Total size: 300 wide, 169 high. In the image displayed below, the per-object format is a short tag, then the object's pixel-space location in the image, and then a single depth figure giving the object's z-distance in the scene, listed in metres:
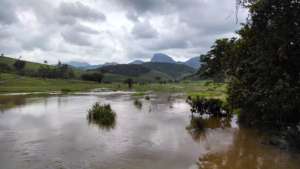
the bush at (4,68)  143.44
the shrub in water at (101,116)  30.45
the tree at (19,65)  165.62
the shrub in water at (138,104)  49.62
